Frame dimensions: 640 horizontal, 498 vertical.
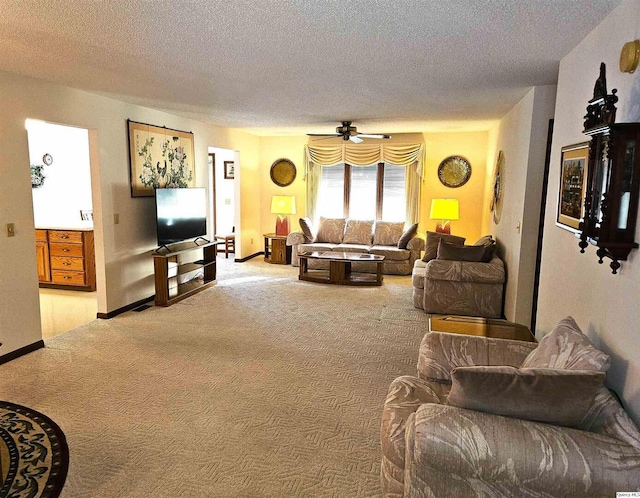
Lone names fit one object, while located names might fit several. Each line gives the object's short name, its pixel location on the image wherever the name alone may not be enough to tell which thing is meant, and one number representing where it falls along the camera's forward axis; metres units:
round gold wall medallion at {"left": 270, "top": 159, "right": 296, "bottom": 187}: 8.77
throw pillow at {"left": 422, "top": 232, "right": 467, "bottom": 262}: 6.16
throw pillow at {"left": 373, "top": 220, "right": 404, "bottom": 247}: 7.79
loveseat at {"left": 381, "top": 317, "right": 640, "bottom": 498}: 1.51
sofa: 7.35
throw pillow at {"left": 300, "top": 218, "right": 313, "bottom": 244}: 7.92
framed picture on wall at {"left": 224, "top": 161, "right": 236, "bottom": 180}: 9.38
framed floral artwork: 5.23
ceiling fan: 6.20
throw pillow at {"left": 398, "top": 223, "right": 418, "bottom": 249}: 7.39
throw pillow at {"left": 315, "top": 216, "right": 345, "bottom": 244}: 8.08
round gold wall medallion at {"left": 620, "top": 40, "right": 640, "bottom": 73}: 1.99
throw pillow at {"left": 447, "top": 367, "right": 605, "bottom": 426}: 1.65
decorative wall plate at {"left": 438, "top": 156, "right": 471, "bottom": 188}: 7.74
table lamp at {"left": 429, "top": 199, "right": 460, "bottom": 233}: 7.36
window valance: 7.89
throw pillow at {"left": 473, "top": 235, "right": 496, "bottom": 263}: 5.20
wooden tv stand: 5.38
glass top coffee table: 6.61
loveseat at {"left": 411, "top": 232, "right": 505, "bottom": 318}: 5.02
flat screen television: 5.49
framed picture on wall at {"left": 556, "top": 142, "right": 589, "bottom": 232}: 2.57
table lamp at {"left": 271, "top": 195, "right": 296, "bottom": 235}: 8.30
